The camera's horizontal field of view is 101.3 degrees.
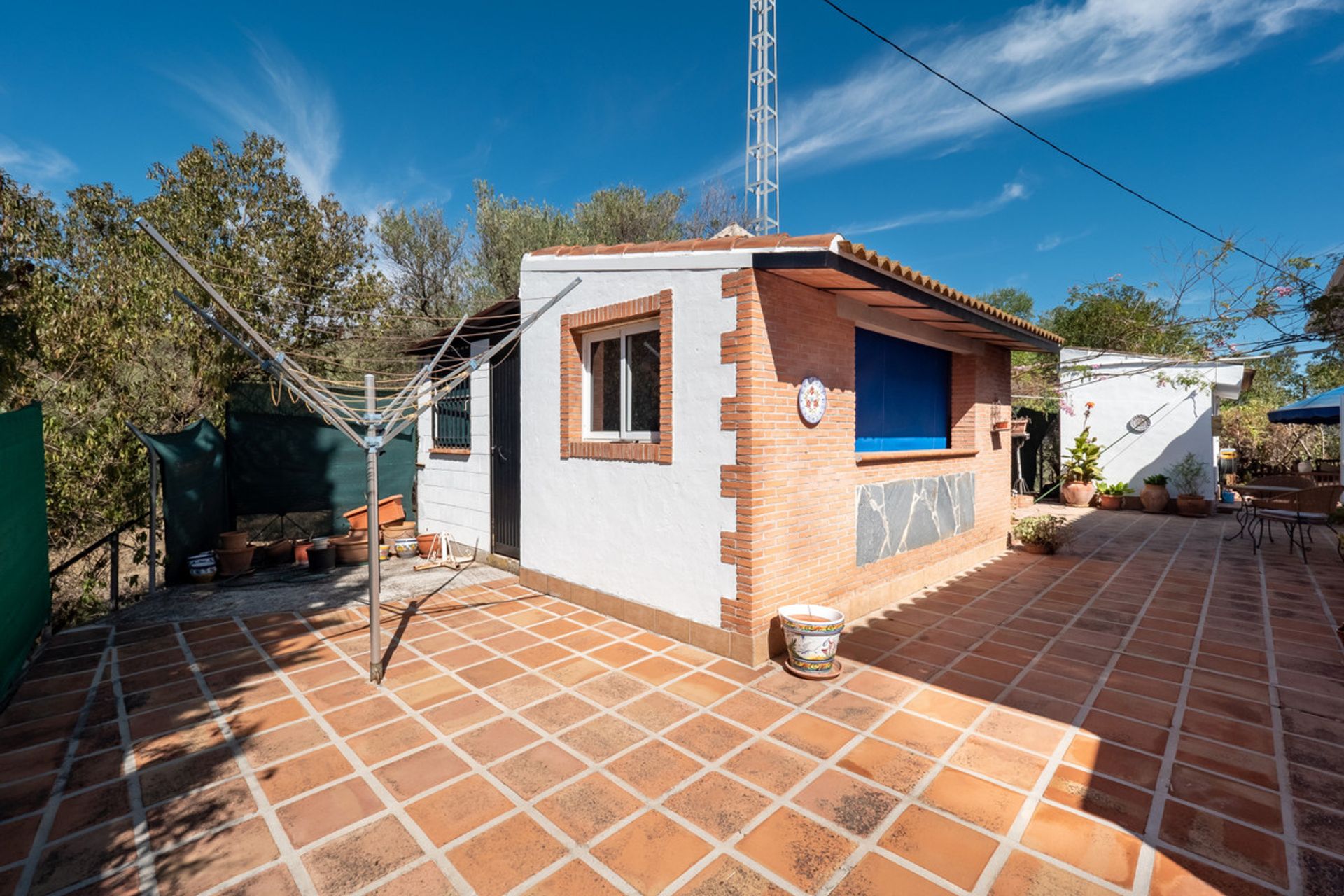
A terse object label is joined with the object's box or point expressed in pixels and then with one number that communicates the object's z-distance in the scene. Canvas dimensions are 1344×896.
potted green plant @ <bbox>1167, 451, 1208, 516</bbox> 12.35
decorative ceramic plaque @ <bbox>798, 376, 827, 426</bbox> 4.60
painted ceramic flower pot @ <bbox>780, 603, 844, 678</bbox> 3.96
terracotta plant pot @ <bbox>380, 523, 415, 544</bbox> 8.46
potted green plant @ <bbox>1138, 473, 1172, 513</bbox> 12.84
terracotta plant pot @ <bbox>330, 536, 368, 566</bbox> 7.66
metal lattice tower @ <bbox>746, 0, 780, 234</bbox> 10.71
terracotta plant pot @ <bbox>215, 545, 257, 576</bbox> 7.01
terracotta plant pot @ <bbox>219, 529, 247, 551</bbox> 7.07
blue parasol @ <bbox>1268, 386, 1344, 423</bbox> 11.25
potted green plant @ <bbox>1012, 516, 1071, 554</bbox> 8.18
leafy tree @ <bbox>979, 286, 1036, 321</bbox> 41.59
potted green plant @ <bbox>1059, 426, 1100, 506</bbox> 13.62
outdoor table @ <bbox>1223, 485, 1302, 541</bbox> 8.57
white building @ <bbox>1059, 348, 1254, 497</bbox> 12.89
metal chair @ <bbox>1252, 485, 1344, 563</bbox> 7.95
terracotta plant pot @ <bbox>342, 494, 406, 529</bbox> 8.71
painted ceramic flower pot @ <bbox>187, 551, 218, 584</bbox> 6.55
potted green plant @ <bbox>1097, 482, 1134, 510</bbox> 13.34
